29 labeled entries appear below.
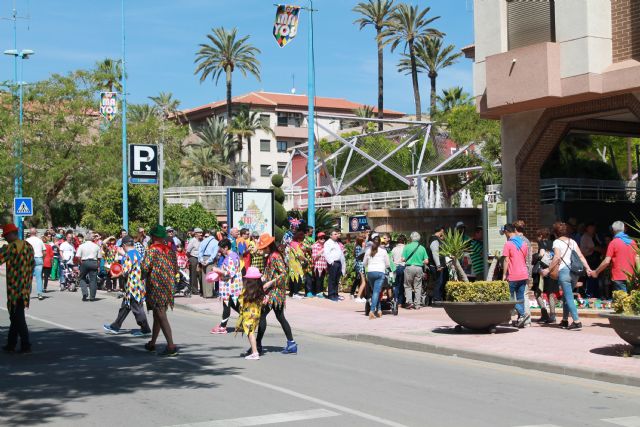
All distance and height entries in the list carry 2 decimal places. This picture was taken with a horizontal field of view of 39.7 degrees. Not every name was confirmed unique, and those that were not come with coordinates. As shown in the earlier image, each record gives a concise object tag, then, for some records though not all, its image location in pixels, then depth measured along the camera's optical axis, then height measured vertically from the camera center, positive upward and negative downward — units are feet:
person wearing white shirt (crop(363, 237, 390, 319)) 56.80 -1.28
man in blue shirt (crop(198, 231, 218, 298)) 77.36 -0.54
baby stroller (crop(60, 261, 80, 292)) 91.56 -2.56
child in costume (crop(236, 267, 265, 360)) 39.09 -2.43
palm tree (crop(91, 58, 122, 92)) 176.55 +42.28
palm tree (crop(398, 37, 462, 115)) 225.15 +49.31
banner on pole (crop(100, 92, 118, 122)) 136.98 +22.94
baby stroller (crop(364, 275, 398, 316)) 60.29 -3.43
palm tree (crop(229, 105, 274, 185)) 278.46 +39.82
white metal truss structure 142.20 +19.34
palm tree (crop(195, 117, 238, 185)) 277.44 +34.86
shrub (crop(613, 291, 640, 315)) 37.42 -2.39
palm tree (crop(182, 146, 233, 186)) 269.23 +25.98
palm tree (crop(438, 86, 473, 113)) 236.02 +40.25
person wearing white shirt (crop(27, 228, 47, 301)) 76.43 -0.30
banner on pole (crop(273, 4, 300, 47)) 83.56 +21.28
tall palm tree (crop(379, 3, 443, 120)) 214.48 +54.34
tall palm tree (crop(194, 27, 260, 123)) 255.09 +56.08
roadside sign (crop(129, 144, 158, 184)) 86.43 +8.66
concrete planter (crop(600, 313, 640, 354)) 37.04 -3.39
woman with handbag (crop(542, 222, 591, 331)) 47.44 -0.75
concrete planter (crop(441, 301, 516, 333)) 46.52 -3.44
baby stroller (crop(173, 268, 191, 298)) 79.77 -2.90
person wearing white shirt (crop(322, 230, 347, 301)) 72.59 -0.96
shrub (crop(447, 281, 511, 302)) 46.62 -2.27
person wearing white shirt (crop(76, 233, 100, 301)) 75.87 -1.21
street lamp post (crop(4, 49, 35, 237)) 144.87 +19.07
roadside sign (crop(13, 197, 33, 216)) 117.26 +6.18
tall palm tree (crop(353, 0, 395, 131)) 222.69 +59.49
